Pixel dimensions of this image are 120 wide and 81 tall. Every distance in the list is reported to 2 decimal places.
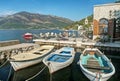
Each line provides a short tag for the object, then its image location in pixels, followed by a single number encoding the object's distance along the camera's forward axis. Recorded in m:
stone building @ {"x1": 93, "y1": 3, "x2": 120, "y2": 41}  13.45
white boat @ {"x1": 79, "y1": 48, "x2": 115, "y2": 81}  6.40
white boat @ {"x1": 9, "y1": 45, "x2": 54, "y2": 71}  8.24
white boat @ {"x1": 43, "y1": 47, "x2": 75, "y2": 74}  7.64
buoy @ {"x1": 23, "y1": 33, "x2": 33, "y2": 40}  15.76
